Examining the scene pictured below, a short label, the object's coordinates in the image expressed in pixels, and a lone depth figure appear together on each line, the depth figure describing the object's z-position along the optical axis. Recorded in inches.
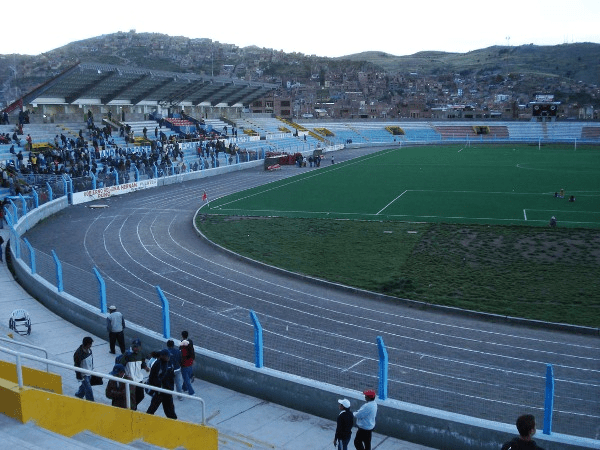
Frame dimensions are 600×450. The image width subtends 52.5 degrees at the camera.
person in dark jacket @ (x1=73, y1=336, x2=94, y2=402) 395.2
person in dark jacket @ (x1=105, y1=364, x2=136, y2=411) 338.3
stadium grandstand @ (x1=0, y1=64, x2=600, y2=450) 390.0
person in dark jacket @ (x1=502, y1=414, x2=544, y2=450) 209.8
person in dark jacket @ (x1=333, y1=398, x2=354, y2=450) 319.3
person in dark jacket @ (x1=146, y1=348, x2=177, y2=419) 369.7
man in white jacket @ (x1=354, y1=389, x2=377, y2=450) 321.4
